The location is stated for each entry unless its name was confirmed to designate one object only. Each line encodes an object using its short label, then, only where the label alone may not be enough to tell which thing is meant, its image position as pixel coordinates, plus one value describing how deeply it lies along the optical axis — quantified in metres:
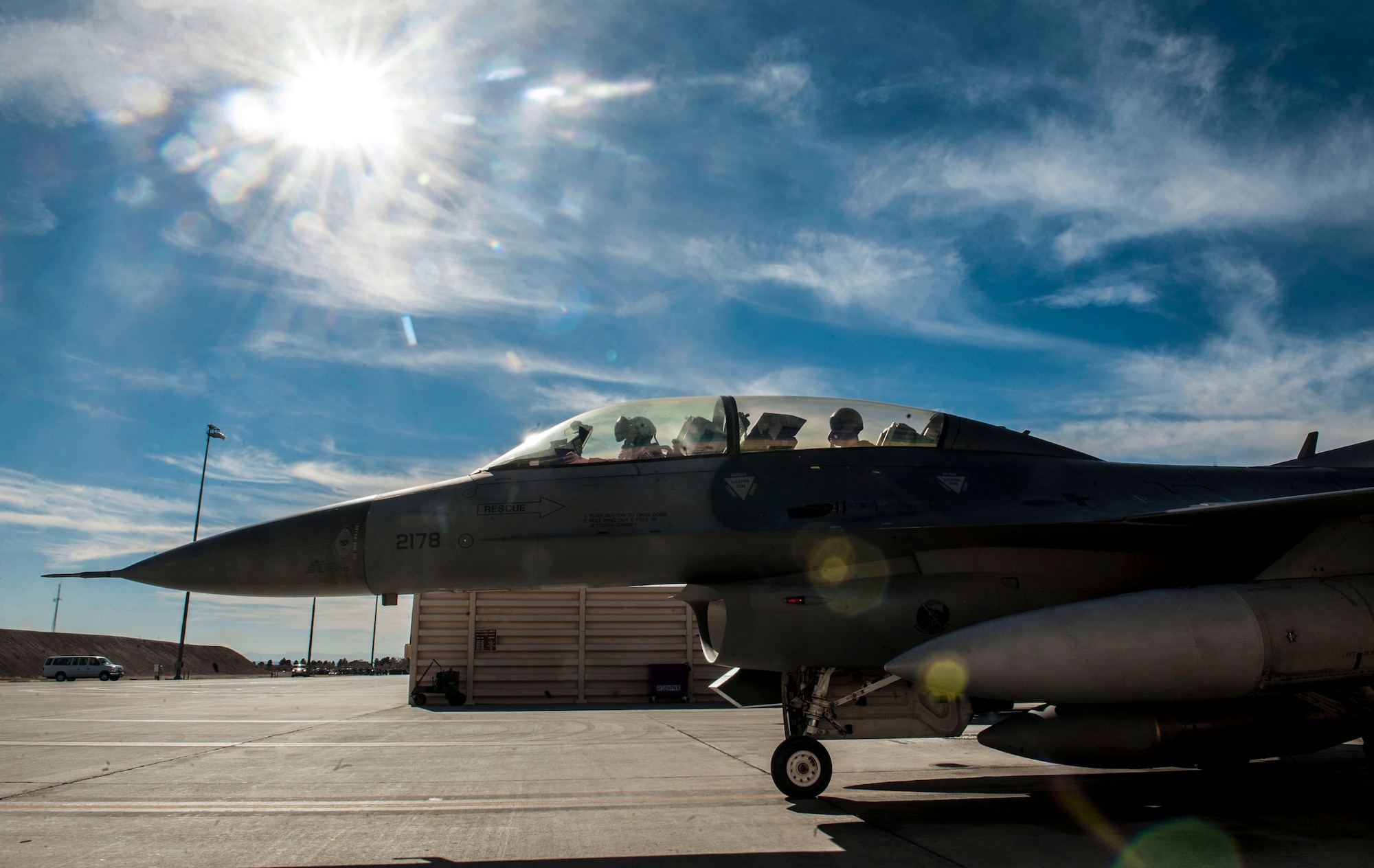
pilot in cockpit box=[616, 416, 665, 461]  6.77
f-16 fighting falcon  6.22
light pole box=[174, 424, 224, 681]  46.30
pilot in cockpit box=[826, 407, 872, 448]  7.04
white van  44.12
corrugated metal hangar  20.58
